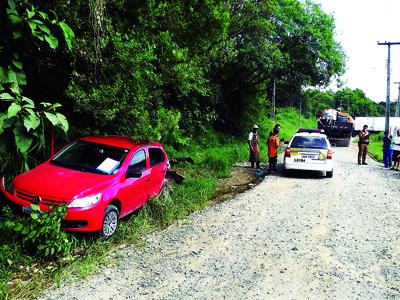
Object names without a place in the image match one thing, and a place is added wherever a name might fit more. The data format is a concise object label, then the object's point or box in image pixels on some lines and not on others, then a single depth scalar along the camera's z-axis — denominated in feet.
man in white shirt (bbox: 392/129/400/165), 54.65
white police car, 44.96
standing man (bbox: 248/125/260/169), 51.93
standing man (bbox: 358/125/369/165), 59.73
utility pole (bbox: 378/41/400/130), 96.01
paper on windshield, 23.57
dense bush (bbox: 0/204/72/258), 18.20
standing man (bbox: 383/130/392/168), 59.26
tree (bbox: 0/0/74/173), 12.87
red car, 20.16
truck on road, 106.40
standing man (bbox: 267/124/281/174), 47.73
